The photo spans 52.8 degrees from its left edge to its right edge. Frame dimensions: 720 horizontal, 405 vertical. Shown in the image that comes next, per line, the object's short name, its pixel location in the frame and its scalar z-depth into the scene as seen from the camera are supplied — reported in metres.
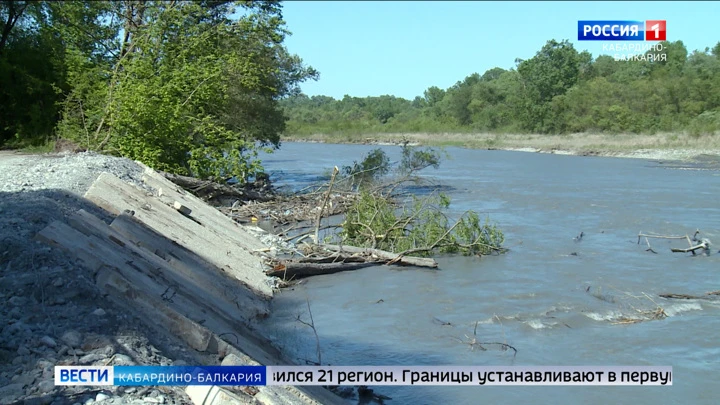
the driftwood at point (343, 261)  13.14
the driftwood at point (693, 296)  12.12
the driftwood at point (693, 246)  15.66
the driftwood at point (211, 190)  18.28
